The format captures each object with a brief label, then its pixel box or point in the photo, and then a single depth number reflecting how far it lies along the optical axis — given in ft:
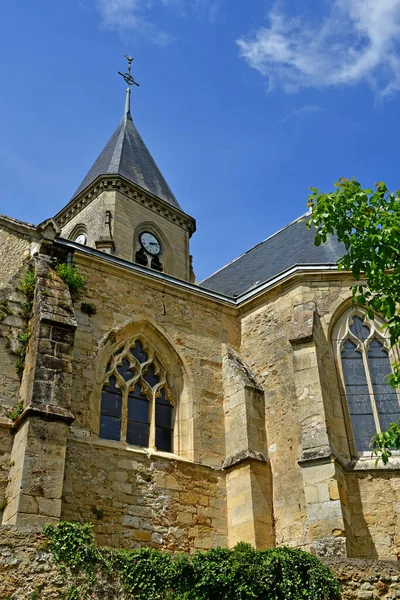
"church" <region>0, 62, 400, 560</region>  30.40
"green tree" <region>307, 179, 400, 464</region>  24.76
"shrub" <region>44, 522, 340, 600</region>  22.47
